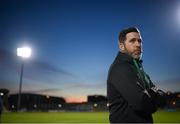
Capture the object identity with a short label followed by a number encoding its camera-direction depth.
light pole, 32.72
